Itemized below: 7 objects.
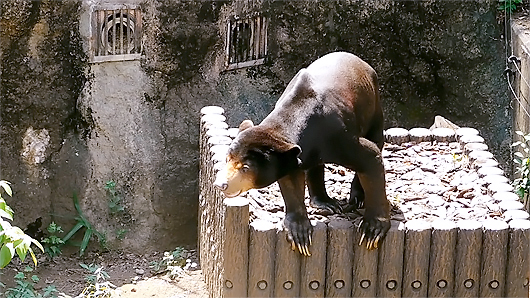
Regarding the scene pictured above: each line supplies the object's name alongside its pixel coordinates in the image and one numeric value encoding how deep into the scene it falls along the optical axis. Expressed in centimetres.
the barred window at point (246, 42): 823
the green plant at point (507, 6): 862
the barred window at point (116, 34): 778
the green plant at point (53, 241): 789
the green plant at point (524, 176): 766
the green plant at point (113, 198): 814
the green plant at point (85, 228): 796
